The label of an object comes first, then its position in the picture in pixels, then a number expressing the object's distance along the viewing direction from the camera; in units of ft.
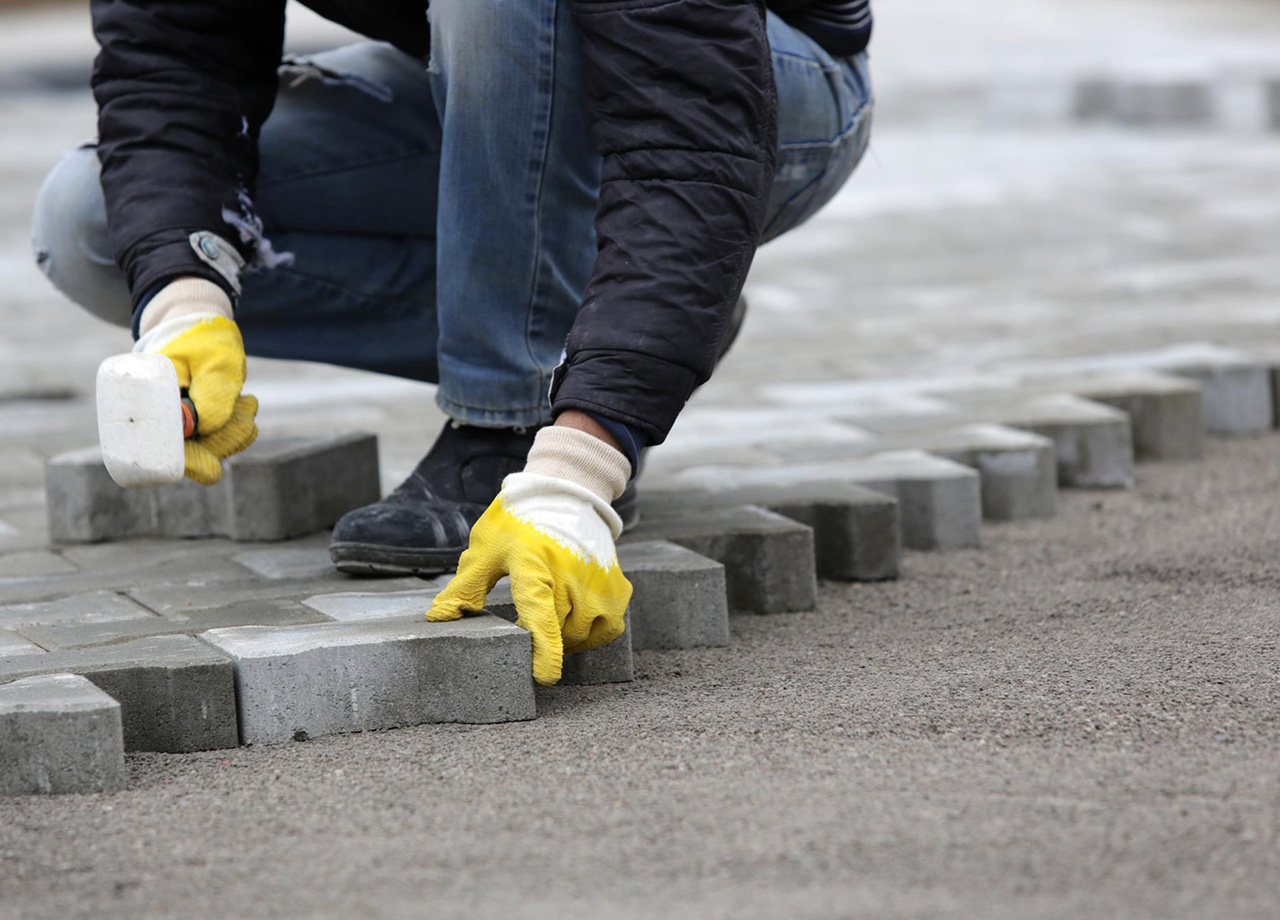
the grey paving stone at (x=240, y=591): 13.99
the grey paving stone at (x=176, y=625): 12.92
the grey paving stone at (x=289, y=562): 15.05
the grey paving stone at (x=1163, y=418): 21.97
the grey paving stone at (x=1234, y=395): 23.22
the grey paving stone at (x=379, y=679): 11.96
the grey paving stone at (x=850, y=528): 16.69
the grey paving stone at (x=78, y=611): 13.75
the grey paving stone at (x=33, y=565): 15.89
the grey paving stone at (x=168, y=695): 11.79
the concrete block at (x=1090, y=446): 20.63
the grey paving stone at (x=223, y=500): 16.55
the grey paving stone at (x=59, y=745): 10.83
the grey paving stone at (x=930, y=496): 18.11
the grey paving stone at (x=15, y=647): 12.57
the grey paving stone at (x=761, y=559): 15.43
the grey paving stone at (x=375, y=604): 13.05
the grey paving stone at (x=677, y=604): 14.05
